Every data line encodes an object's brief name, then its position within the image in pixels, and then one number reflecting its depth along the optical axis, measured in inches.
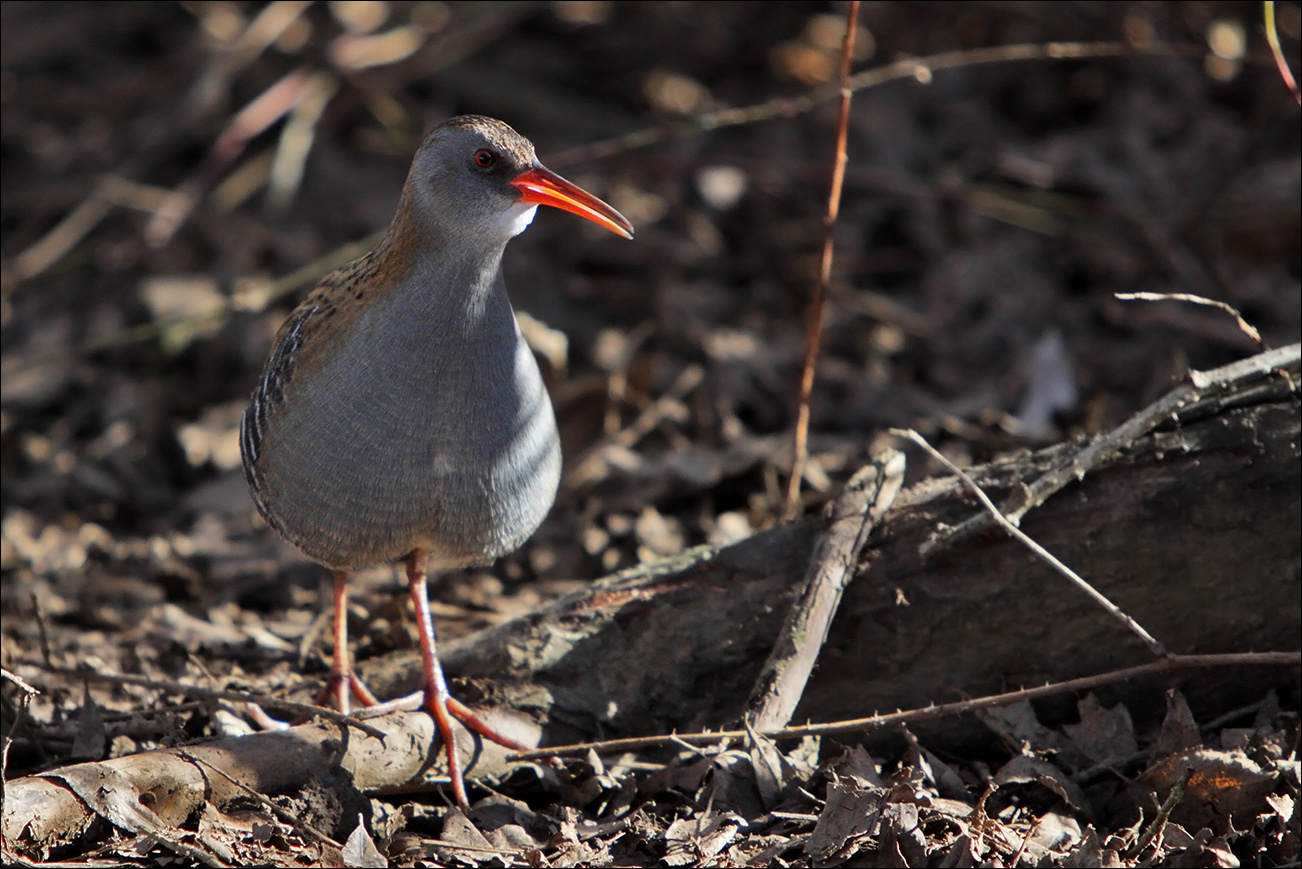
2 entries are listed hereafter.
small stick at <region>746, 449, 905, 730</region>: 251.0
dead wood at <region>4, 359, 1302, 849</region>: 255.9
